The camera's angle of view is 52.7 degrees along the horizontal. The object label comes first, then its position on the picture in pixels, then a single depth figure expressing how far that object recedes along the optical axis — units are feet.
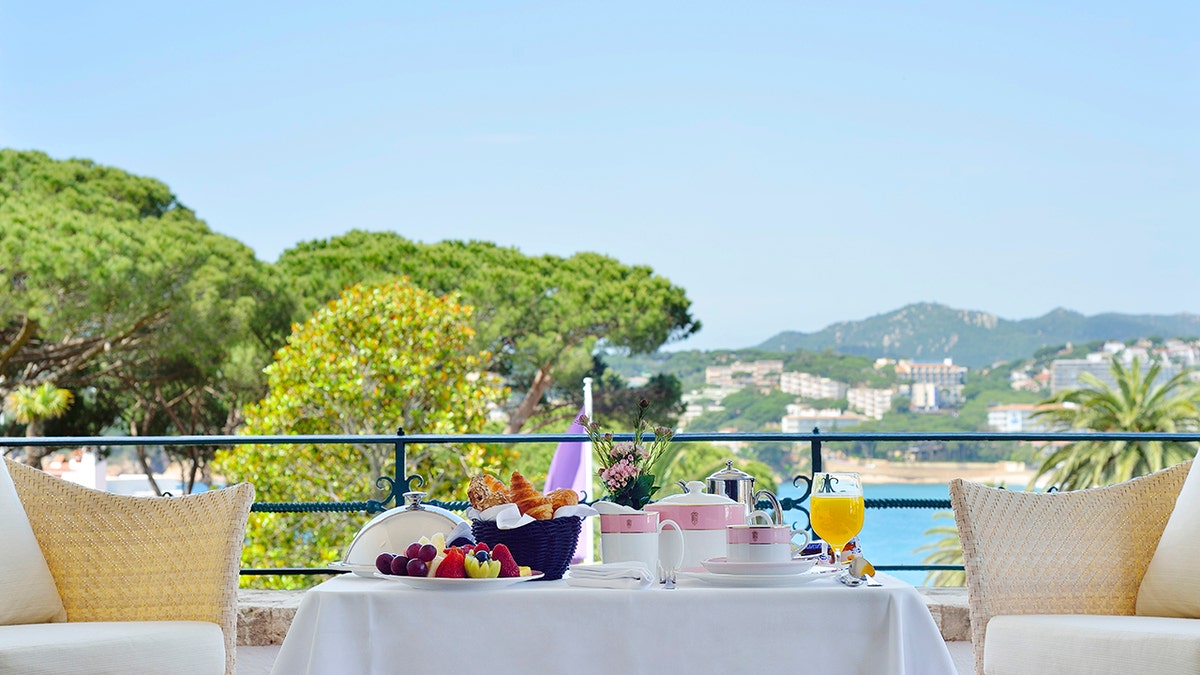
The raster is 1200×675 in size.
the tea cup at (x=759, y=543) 5.55
